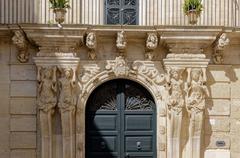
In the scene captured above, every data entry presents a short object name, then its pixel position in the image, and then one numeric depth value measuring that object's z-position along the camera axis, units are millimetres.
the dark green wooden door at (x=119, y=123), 10766
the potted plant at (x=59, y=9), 10156
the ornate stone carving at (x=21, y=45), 10211
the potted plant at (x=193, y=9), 10250
